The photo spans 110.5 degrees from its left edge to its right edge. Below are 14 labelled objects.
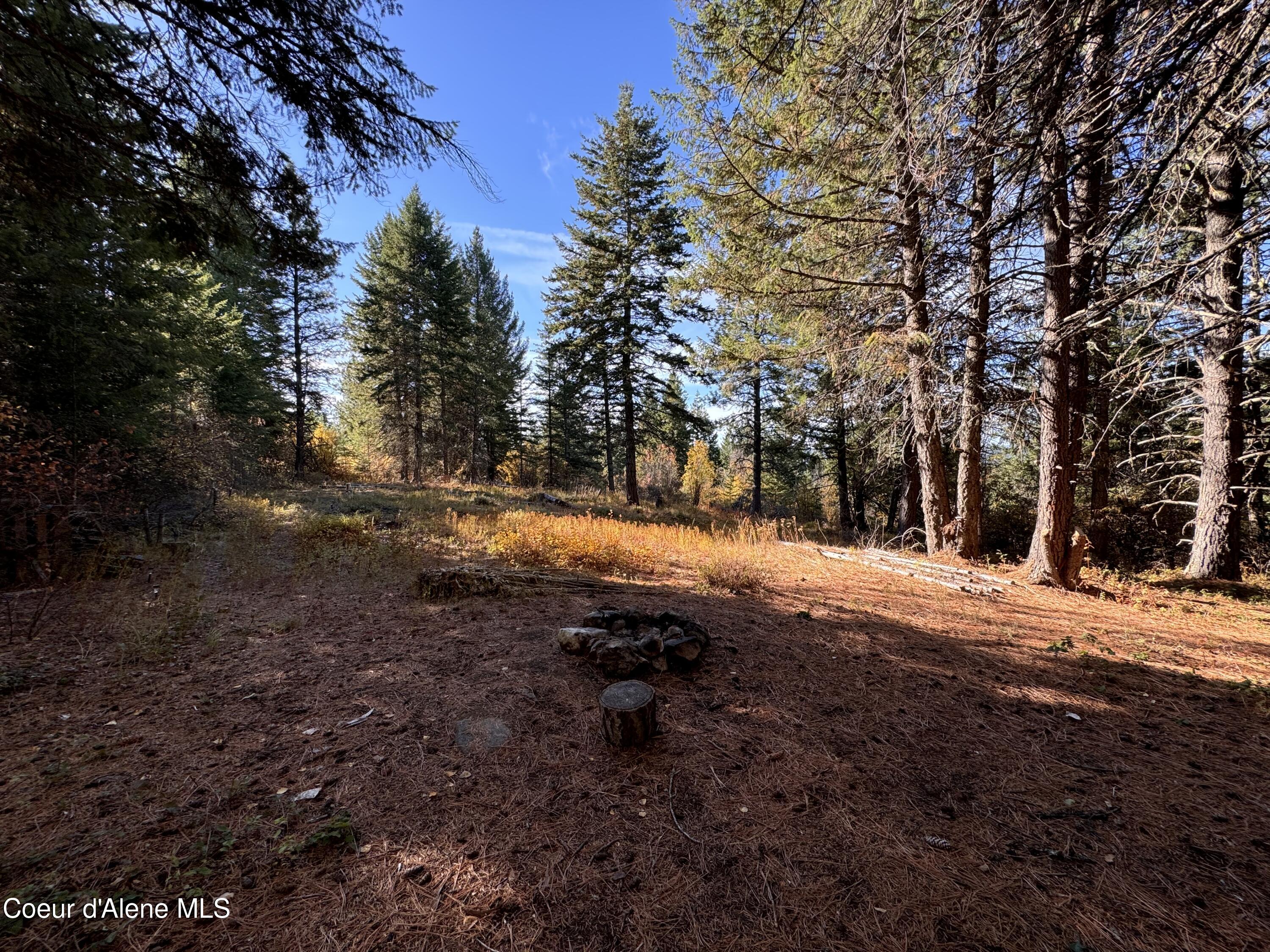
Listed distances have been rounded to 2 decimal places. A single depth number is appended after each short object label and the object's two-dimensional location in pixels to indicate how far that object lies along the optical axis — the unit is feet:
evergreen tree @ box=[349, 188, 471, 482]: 56.85
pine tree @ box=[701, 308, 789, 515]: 30.27
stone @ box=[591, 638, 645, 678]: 11.13
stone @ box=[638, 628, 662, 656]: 11.44
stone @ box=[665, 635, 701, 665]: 11.30
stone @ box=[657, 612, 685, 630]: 12.57
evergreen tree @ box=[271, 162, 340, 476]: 53.52
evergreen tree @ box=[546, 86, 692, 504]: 44.19
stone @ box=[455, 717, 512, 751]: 8.60
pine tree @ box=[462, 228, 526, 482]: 67.15
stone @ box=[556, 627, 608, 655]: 11.93
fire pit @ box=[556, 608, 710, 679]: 11.19
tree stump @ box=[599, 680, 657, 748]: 8.44
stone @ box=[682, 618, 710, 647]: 11.90
